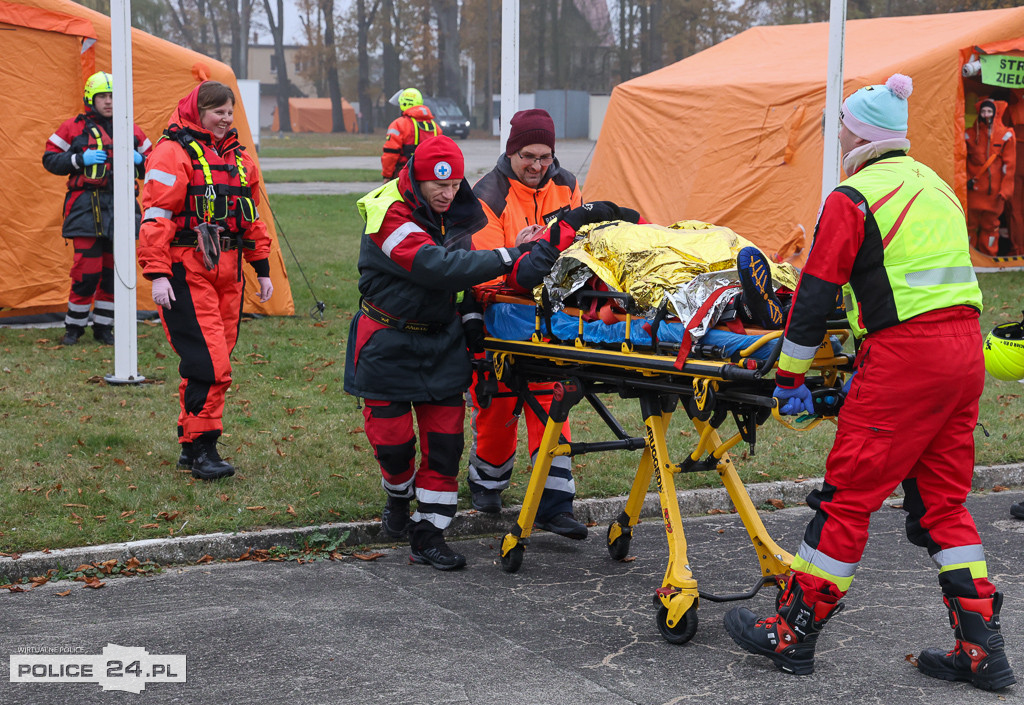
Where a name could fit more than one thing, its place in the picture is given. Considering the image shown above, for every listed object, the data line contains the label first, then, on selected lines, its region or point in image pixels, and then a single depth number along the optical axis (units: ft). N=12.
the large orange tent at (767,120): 44.91
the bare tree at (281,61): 206.28
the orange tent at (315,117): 214.48
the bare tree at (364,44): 204.64
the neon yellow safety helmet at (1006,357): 15.78
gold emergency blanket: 14.67
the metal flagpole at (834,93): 28.40
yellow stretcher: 14.03
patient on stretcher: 14.15
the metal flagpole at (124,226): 27.76
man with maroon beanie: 18.86
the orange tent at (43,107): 35.37
